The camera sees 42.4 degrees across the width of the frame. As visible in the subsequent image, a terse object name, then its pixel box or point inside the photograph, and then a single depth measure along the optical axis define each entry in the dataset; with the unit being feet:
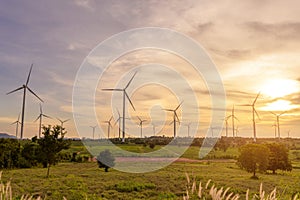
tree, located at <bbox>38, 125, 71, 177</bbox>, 130.11
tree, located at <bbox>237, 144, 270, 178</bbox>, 150.79
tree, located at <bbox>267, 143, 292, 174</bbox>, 166.71
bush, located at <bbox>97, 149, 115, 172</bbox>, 152.46
